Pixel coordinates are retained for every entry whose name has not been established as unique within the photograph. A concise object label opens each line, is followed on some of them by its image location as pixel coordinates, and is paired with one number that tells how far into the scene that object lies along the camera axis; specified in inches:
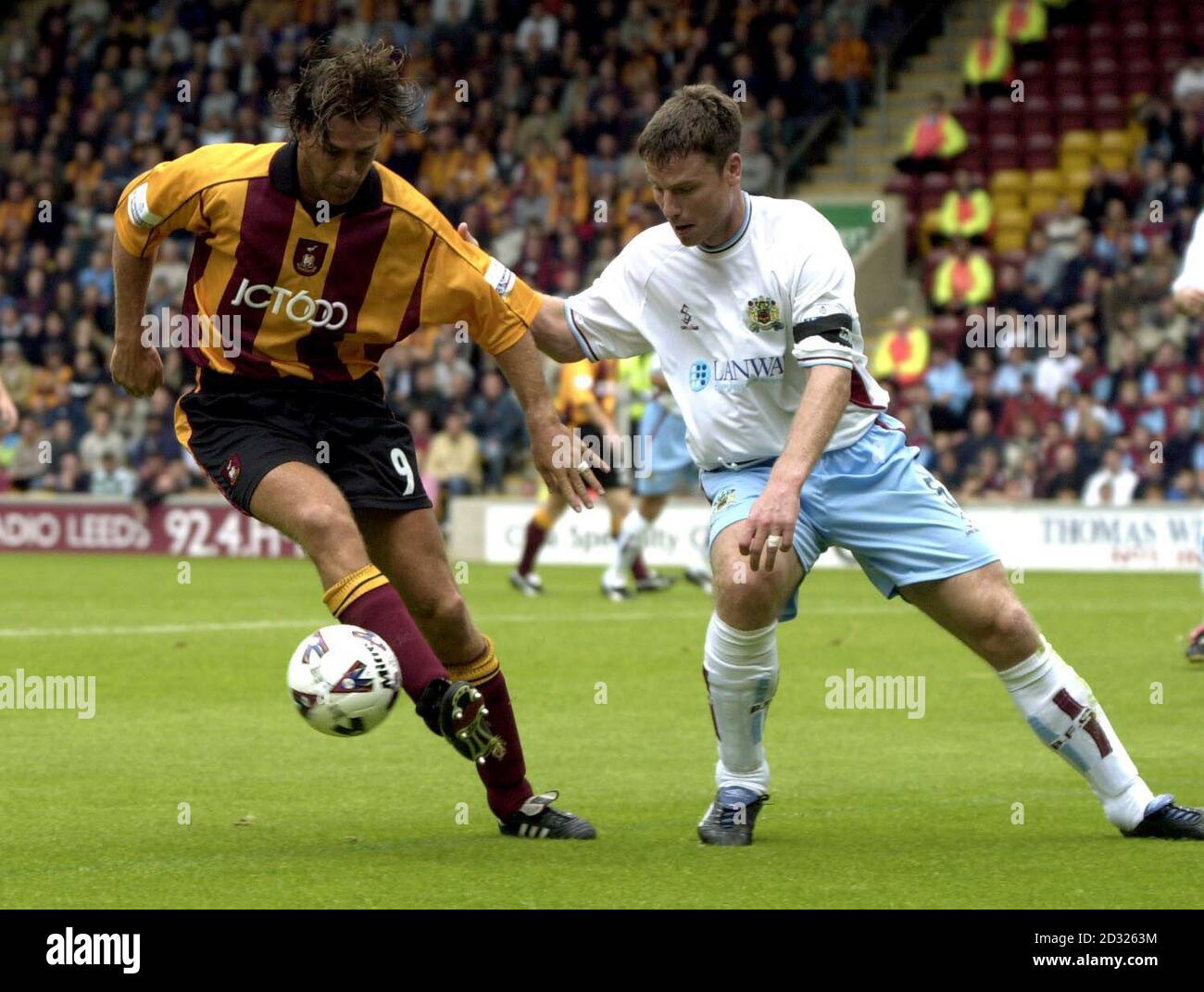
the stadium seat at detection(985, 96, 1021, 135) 984.3
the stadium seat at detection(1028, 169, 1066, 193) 962.1
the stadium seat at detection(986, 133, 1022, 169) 976.3
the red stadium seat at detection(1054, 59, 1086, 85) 981.8
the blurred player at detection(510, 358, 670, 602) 642.2
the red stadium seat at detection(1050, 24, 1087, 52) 995.9
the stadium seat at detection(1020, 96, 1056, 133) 978.1
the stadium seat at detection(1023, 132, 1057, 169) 970.1
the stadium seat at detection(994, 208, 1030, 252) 957.2
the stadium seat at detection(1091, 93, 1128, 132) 964.0
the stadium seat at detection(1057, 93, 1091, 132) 970.7
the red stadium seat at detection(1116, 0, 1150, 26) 992.9
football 215.6
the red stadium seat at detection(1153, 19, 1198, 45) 972.6
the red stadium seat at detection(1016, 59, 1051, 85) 992.9
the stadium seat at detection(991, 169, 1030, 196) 968.9
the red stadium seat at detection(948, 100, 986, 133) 993.1
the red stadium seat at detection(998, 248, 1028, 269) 912.3
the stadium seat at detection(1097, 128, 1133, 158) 952.3
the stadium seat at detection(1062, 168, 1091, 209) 953.5
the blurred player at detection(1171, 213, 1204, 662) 244.7
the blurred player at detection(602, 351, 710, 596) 635.5
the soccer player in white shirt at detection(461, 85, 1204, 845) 233.3
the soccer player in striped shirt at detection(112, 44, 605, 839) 230.7
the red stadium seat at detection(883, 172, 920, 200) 988.6
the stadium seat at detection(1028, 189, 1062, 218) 959.6
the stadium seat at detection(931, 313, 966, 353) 888.3
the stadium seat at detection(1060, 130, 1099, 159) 960.9
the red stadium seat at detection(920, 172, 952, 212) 984.3
